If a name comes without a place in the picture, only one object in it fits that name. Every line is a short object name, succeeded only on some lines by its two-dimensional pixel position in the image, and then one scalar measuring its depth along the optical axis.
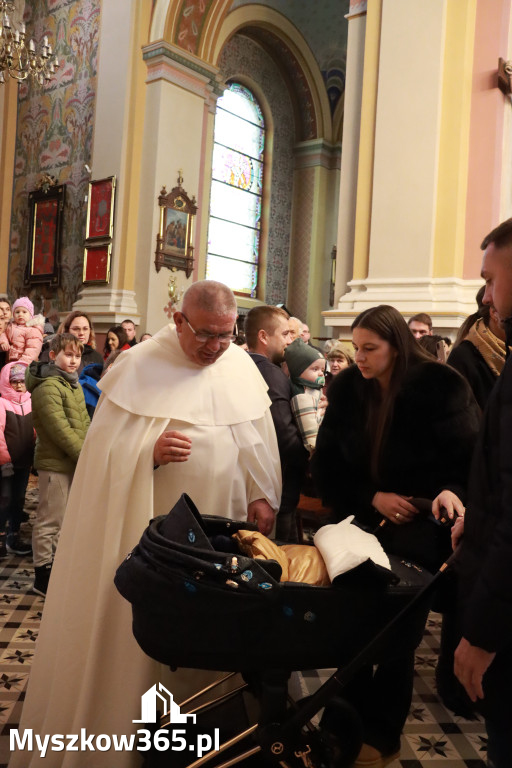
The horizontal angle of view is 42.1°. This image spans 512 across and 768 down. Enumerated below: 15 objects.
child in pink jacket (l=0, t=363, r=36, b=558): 4.53
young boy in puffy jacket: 4.02
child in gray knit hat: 3.52
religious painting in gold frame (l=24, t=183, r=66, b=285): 11.48
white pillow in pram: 1.70
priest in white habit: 2.23
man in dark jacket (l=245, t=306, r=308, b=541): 3.44
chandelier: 8.17
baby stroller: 1.66
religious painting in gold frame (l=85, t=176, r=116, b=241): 10.24
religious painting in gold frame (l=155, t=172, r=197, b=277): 10.06
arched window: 13.27
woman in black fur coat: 2.41
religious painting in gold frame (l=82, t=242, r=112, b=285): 10.28
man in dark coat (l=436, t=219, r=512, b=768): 1.45
